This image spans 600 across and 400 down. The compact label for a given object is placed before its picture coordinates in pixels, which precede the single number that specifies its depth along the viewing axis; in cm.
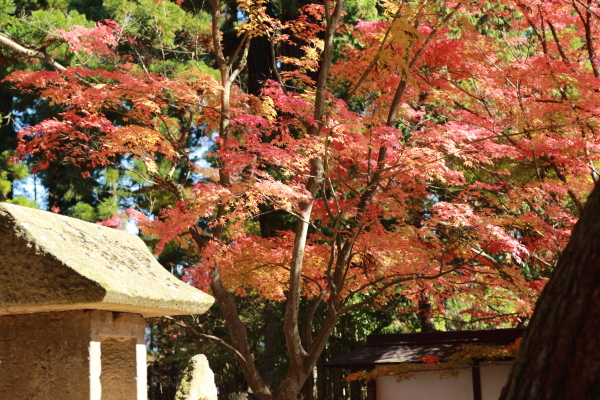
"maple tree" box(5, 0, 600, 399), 699
